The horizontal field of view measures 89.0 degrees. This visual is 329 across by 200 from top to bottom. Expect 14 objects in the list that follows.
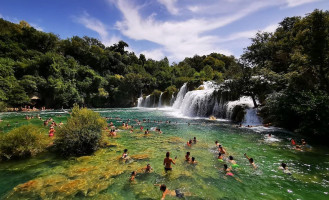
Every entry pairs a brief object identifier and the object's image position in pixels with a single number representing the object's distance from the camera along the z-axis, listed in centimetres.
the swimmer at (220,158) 939
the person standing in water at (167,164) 815
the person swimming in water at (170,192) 602
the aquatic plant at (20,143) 889
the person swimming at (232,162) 867
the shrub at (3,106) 3230
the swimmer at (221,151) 1032
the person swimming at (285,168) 777
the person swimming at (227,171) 772
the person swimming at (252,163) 852
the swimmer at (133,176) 717
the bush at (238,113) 2119
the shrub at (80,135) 990
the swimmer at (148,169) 797
